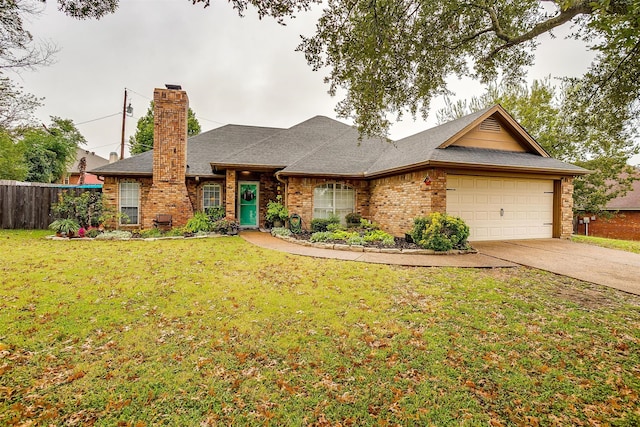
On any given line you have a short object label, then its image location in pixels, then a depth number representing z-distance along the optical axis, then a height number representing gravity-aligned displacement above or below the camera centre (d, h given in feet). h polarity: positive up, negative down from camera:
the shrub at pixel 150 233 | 35.24 -2.99
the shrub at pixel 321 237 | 31.37 -2.81
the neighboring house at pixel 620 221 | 65.92 -1.17
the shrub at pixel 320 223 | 37.93 -1.50
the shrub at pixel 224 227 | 37.81 -2.19
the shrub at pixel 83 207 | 36.14 +0.18
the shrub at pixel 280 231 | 36.01 -2.62
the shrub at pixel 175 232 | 35.99 -2.85
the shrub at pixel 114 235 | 33.17 -3.12
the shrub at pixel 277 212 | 38.78 -0.08
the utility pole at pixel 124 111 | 67.20 +23.37
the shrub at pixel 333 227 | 36.79 -1.94
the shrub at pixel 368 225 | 37.48 -1.66
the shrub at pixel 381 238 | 29.91 -2.79
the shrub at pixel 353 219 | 39.73 -0.93
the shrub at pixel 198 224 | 37.06 -1.83
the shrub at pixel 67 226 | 33.19 -2.11
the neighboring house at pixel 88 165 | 103.01 +16.98
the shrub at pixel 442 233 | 26.73 -1.85
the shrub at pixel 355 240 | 29.88 -2.97
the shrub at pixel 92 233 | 33.86 -2.93
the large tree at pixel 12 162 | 61.17 +10.76
